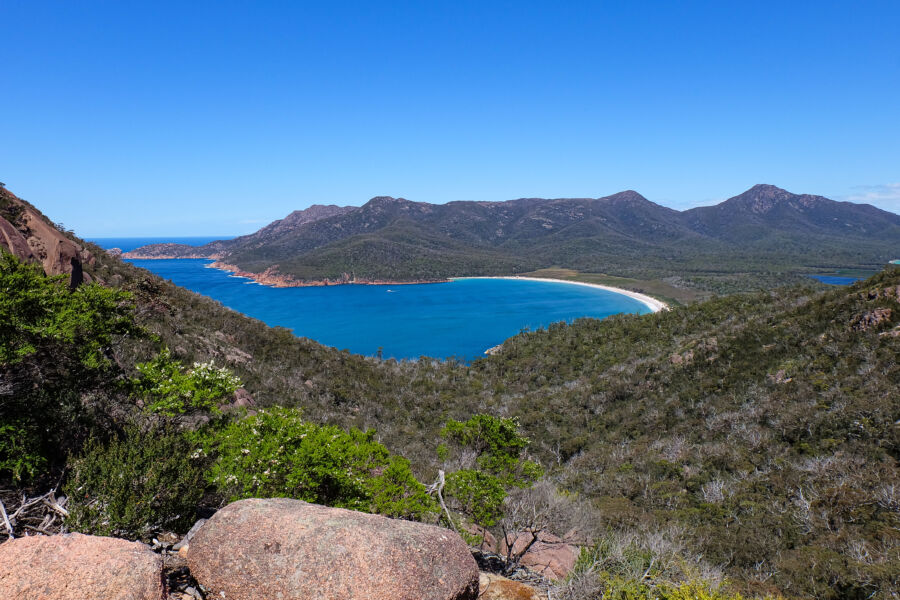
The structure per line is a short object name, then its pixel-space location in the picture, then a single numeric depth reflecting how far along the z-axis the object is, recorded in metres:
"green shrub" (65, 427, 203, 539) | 6.83
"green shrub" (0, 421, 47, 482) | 7.68
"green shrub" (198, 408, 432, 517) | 9.26
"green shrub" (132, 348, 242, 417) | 10.48
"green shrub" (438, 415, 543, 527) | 10.40
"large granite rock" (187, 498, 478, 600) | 5.64
